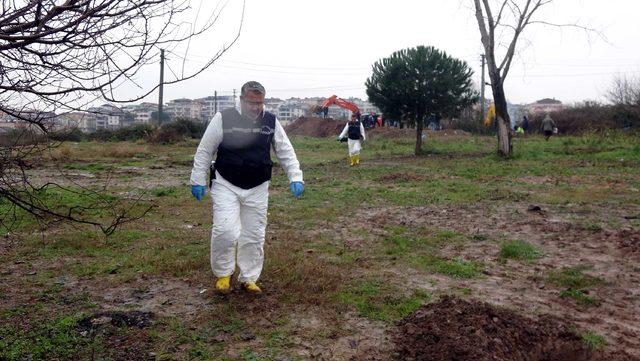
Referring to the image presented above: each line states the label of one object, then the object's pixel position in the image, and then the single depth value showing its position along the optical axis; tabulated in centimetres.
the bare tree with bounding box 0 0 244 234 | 282
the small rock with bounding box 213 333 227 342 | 391
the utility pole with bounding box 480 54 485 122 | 3922
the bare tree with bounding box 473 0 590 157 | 1698
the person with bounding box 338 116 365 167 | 1727
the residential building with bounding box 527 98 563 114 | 10771
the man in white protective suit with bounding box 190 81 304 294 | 477
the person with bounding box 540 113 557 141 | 2755
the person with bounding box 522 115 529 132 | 3782
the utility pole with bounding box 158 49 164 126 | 3680
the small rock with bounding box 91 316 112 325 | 414
